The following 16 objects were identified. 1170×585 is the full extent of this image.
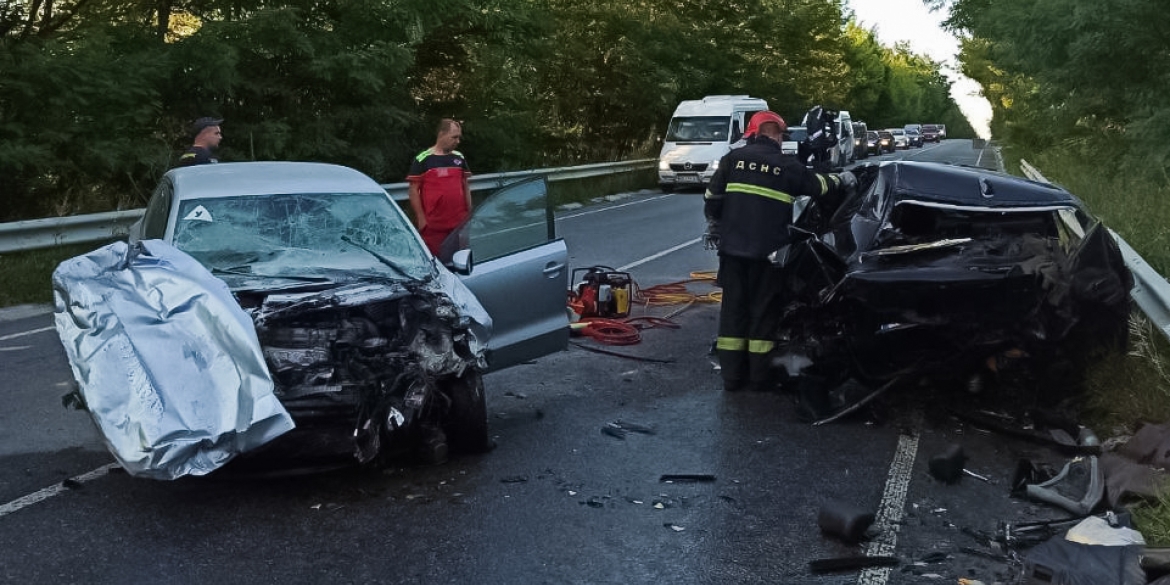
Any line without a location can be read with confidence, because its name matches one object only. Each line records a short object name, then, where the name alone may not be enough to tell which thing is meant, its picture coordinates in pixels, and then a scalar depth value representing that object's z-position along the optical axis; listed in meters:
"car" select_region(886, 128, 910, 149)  81.81
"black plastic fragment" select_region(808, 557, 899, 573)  4.68
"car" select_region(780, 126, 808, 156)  31.67
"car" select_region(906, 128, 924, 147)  85.76
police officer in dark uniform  9.37
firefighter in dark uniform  7.77
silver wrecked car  5.12
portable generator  10.53
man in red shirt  8.95
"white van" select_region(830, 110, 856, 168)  36.19
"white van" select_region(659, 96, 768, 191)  29.55
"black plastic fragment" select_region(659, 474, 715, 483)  5.91
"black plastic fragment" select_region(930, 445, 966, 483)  5.92
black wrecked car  6.50
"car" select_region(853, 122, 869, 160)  48.49
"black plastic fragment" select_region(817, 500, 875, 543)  4.96
